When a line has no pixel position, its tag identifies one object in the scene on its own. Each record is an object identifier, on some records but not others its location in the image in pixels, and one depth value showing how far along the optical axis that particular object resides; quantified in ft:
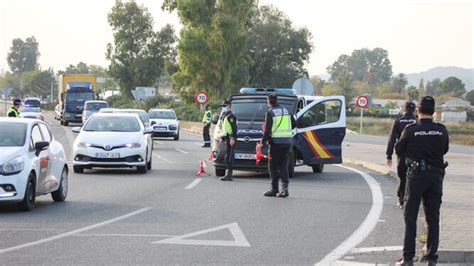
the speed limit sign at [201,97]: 188.94
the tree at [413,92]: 544.87
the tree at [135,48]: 335.22
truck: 216.54
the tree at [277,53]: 310.45
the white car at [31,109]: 250.98
